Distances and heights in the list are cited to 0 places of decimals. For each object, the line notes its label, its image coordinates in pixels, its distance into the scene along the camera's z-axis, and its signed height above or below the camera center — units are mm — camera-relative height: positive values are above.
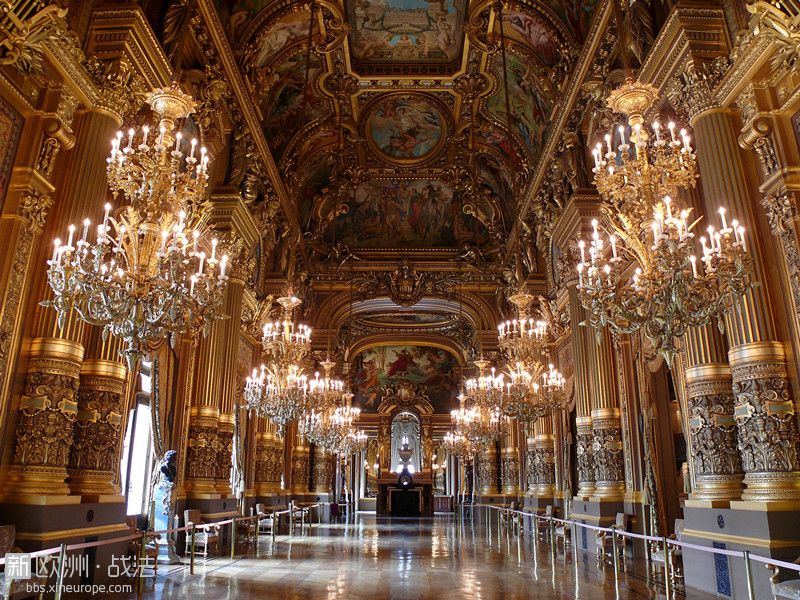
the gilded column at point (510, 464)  21930 +547
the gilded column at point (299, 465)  22609 +467
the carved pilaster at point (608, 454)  11273 +472
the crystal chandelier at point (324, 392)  13730 +2037
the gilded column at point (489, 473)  24250 +250
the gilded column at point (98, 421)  7016 +645
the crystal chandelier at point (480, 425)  16859 +1503
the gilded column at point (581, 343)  12133 +2767
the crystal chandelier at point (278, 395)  10586 +1402
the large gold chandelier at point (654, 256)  5305 +1975
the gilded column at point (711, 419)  6867 +687
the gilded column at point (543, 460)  16969 +534
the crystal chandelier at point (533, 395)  10506 +1413
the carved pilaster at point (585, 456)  11961 +456
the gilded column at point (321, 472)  24859 +258
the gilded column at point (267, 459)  17516 +533
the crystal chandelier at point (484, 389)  11785 +2042
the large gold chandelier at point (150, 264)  5277 +1869
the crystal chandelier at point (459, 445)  22781 +1333
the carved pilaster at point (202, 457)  11375 +387
